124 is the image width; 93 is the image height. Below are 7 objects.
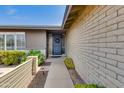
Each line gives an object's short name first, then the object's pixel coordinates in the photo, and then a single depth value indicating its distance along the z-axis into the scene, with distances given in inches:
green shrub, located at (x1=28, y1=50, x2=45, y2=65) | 237.7
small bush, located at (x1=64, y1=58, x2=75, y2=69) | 207.0
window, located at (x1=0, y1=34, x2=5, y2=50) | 319.5
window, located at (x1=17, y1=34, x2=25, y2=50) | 315.6
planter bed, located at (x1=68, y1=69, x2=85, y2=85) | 137.5
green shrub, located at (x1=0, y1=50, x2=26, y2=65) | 236.5
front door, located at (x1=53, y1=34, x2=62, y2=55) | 390.1
